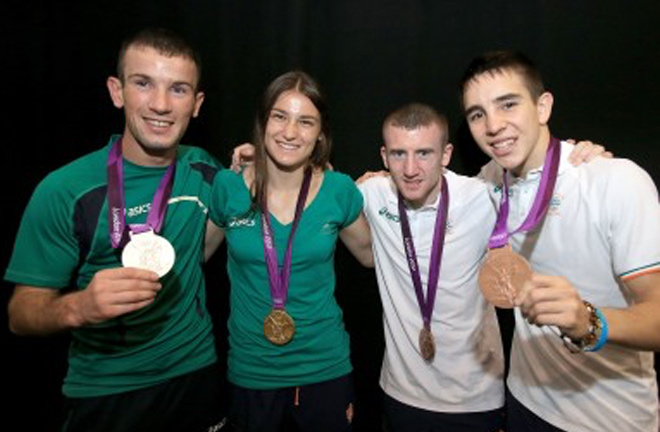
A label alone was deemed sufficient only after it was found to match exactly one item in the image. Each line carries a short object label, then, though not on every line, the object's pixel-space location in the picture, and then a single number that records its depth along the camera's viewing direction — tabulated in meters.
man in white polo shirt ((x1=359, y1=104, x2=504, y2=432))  1.71
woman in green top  1.67
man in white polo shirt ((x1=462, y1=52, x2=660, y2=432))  1.25
